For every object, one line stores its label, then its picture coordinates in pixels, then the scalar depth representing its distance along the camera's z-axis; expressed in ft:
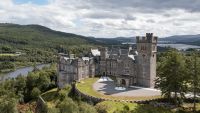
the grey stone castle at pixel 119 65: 268.62
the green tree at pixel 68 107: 164.35
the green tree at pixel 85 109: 161.24
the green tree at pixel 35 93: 286.87
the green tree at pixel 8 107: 196.24
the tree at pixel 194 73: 193.26
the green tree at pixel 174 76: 202.69
